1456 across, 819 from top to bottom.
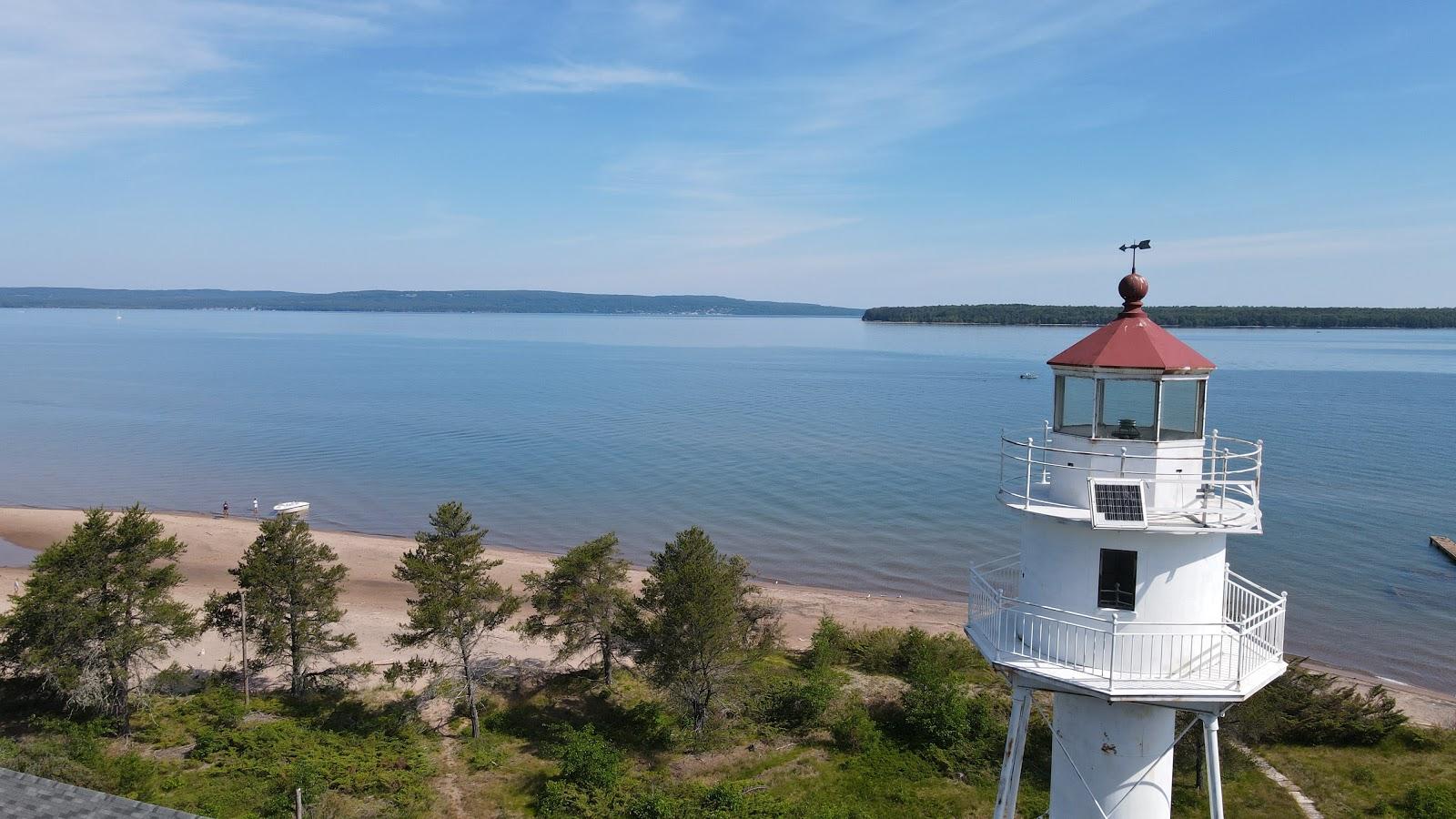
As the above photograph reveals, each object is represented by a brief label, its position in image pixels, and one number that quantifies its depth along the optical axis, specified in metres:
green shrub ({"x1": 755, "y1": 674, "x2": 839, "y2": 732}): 19.70
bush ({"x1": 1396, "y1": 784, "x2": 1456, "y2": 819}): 15.70
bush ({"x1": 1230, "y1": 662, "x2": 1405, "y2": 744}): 19.31
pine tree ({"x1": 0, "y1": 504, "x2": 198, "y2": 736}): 17.50
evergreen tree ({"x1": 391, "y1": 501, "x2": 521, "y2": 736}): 19.28
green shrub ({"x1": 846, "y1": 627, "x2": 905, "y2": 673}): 23.02
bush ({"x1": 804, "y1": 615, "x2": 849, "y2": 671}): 22.39
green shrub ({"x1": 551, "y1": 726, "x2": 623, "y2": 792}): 16.55
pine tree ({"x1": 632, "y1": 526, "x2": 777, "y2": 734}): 18.62
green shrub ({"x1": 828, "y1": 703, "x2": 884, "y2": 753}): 18.86
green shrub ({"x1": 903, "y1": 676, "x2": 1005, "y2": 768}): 18.44
